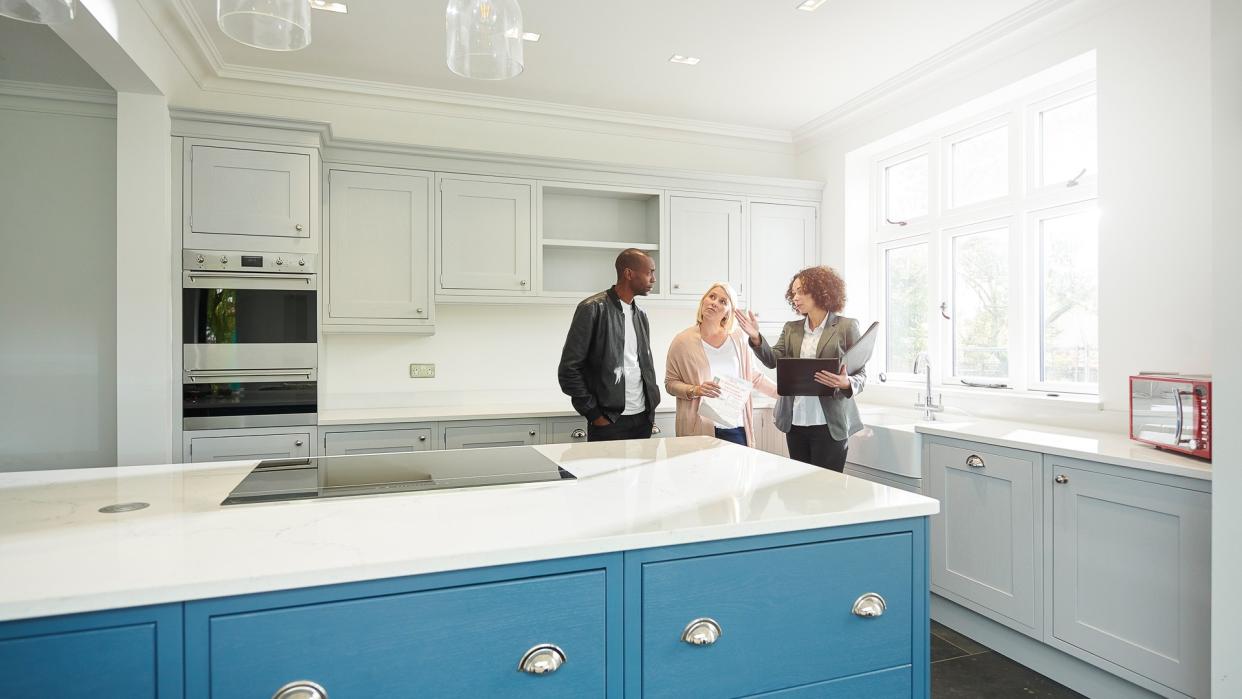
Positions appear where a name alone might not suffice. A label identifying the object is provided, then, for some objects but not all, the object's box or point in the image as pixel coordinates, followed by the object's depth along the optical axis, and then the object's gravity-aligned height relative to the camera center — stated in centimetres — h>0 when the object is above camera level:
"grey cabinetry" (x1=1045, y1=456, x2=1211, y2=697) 199 -70
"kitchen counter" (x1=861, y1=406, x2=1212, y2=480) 205 -34
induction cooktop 136 -28
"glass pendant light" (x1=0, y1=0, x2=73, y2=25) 109 +55
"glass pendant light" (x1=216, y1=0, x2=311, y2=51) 118 +58
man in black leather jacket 301 -5
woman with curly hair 295 -6
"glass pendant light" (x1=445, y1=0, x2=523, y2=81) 129 +61
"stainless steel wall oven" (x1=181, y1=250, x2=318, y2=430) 307 +4
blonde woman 288 -4
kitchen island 89 -36
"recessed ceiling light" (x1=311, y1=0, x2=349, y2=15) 294 +149
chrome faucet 342 -27
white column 285 +28
